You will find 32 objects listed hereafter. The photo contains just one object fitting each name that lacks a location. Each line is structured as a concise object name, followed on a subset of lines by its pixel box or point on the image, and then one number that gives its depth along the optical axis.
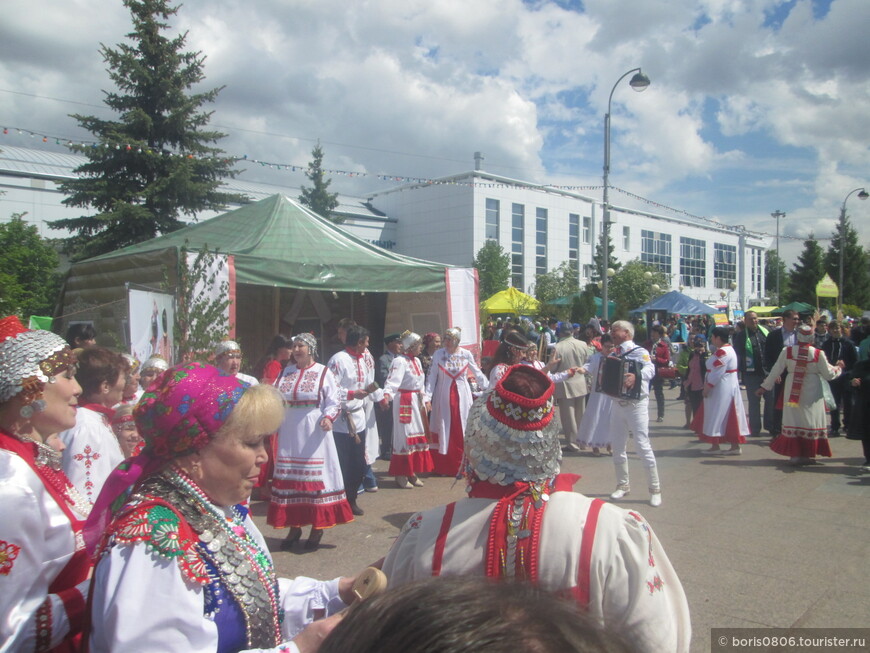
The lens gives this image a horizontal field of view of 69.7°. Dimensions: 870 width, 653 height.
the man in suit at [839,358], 10.34
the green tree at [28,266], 16.36
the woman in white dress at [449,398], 8.29
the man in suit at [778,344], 9.83
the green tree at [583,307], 23.53
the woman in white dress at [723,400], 8.87
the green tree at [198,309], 8.03
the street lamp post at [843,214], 35.31
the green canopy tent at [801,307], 27.34
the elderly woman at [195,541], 1.54
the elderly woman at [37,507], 1.75
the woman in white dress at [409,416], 7.82
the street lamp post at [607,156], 17.33
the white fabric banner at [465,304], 11.18
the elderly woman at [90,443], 3.05
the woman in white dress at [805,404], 8.02
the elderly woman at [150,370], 5.46
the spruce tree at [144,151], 17.31
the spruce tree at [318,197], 34.59
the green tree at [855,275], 45.78
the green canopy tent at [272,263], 9.55
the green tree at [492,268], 40.66
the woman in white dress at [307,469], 5.43
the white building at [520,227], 45.75
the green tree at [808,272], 47.09
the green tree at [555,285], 38.66
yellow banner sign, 25.25
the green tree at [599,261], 42.75
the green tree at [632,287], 35.94
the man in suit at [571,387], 9.66
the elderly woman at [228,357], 6.63
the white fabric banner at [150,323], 7.46
